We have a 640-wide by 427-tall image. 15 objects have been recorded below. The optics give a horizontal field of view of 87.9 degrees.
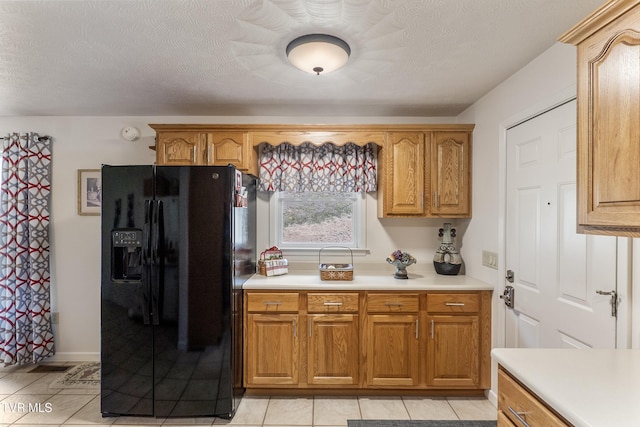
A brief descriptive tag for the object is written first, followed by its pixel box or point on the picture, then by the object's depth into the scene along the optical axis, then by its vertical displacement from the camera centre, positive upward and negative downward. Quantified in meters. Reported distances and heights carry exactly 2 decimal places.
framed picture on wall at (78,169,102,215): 3.23 +0.20
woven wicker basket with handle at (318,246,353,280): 2.71 -0.50
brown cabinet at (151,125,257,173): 2.88 +0.56
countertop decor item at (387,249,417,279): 2.79 -0.41
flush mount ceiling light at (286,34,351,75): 1.76 +0.88
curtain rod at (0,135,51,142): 3.15 +0.70
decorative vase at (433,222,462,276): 2.93 -0.39
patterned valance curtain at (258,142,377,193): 3.11 +0.43
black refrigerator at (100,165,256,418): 2.25 -0.54
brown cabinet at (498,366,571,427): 1.03 -0.66
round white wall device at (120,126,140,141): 3.13 +0.74
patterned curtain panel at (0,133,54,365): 3.02 -0.40
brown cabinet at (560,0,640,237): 1.01 +0.31
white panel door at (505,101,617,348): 1.62 -0.21
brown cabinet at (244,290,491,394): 2.56 -0.99
